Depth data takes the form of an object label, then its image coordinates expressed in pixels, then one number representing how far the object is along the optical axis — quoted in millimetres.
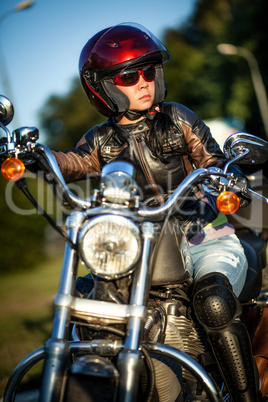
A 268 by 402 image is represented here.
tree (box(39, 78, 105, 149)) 59000
